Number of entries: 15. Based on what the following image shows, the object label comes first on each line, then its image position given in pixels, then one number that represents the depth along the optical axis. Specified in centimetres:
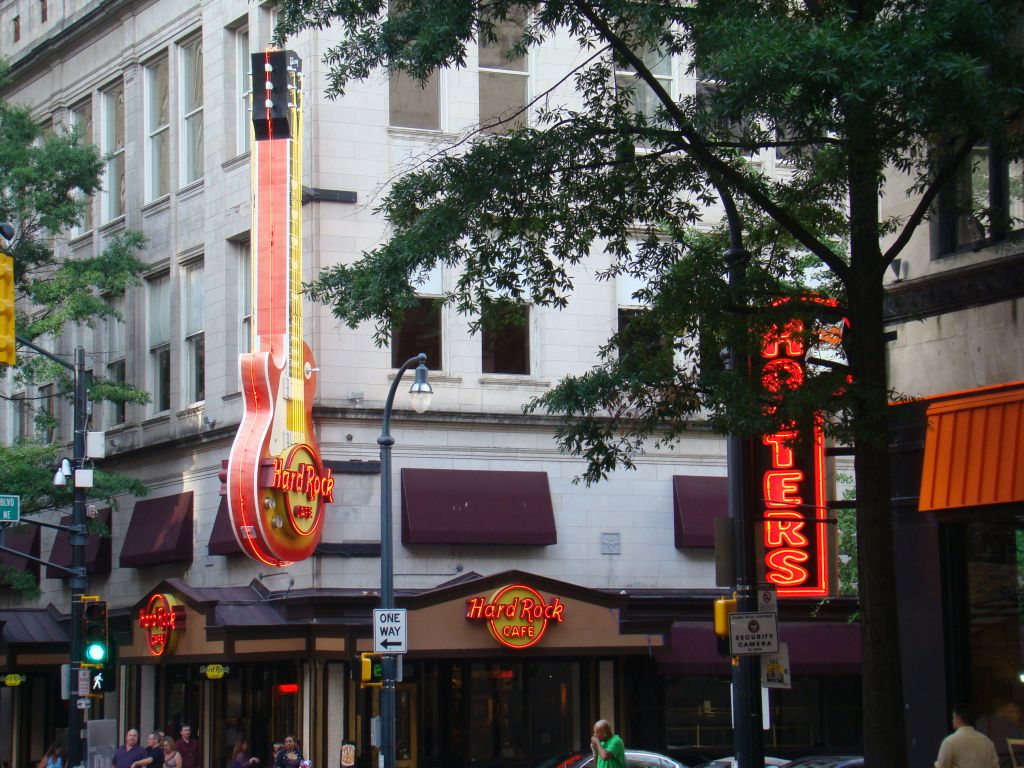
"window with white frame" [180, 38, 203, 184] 3662
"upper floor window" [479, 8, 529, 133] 3428
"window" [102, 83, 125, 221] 3969
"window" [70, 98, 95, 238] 4056
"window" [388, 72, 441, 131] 3347
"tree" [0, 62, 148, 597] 3416
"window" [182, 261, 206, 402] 3562
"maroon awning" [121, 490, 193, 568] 3478
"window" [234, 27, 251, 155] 3491
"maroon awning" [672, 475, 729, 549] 3400
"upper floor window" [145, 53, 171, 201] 3788
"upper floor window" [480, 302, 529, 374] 3341
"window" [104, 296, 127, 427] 3862
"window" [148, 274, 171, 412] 3700
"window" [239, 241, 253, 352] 3431
